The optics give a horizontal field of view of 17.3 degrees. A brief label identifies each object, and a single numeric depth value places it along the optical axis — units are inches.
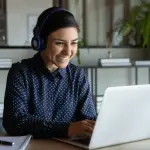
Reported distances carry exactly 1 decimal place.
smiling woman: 74.6
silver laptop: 65.4
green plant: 148.5
